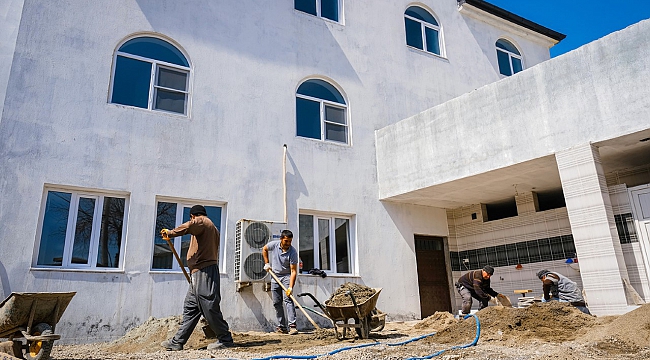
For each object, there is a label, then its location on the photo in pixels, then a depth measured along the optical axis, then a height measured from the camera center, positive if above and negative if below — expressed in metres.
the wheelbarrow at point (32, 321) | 4.89 -0.09
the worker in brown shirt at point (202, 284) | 6.15 +0.28
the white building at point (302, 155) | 7.77 +2.74
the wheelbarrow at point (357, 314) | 6.50 -0.20
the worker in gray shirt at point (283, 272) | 8.05 +0.52
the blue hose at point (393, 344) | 5.02 -0.57
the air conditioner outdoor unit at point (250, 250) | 8.84 +1.00
